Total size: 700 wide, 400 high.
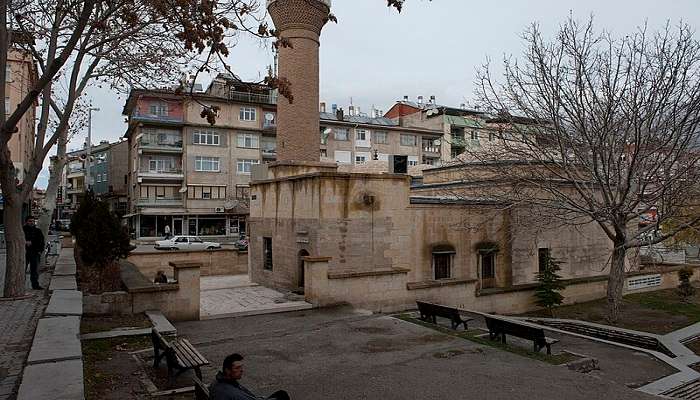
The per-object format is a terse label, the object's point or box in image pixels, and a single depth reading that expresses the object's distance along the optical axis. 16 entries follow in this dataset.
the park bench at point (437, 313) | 11.73
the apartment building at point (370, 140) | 48.38
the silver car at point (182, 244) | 33.97
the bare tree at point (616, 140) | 13.58
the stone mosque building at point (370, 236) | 14.91
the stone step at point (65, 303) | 8.79
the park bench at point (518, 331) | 9.88
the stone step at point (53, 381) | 4.93
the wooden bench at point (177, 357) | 6.82
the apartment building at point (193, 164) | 41.75
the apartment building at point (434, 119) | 51.72
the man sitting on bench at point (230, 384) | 5.10
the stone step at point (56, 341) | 6.23
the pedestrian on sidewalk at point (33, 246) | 12.39
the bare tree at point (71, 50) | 7.01
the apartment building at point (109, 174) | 54.16
